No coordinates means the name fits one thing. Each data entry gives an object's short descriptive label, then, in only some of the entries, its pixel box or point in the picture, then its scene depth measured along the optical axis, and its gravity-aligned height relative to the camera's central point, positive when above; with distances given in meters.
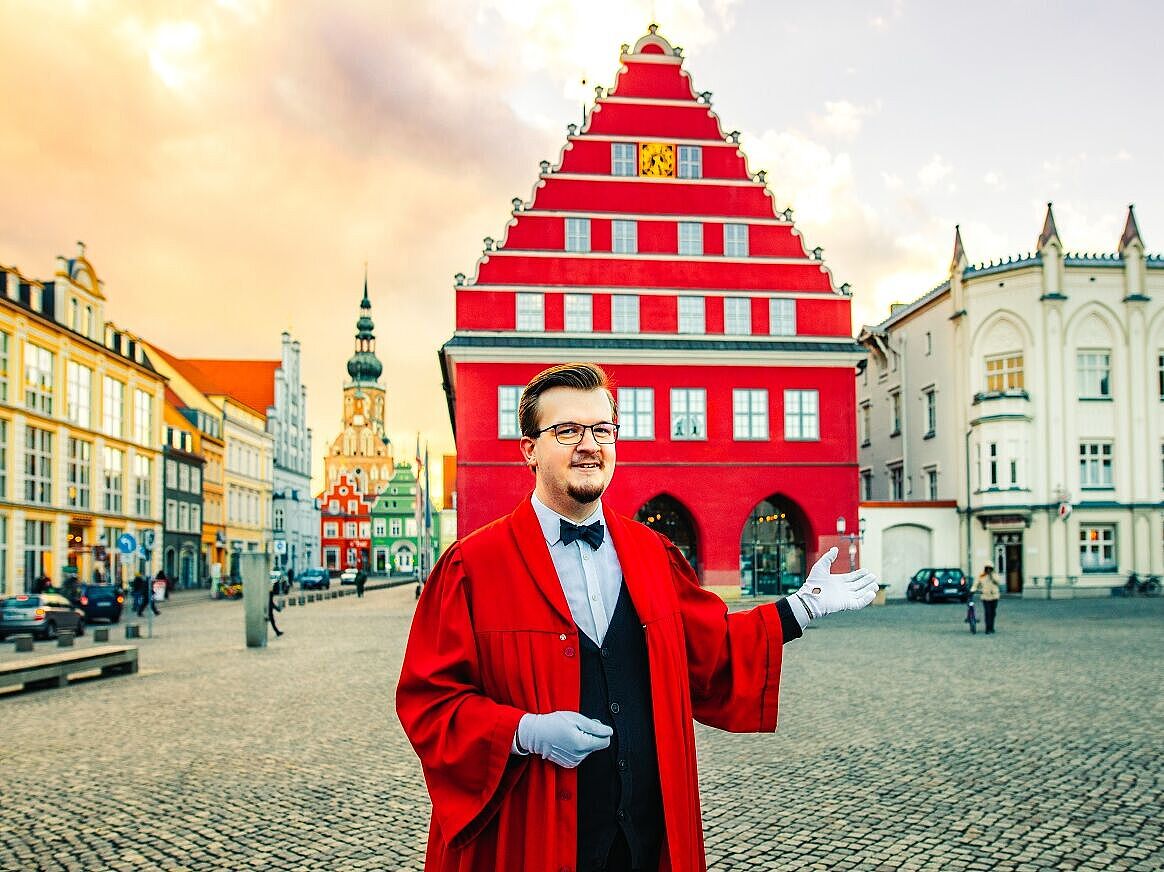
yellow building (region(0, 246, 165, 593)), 39.94 +2.41
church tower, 130.50 +6.50
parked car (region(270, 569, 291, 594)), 44.01 -4.17
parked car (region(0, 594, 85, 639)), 24.75 -2.88
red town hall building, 35.88 +5.57
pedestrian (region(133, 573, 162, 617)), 34.94 -3.38
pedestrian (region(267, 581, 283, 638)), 22.16 -2.50
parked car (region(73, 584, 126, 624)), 30.69 -3.16
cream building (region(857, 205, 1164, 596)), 40.16 +1.90
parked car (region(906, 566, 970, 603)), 35.62 -3.38
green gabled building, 124.31 -4.82
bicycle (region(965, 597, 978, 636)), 21.81 -2.73
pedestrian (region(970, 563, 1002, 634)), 21.62 -2.22
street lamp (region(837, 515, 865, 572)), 34.33 -1.65
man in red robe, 3.04 -0.58
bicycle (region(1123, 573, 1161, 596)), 39.16 -3.81
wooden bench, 13.75 -2.38
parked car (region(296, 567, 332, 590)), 64.06 -5.49
